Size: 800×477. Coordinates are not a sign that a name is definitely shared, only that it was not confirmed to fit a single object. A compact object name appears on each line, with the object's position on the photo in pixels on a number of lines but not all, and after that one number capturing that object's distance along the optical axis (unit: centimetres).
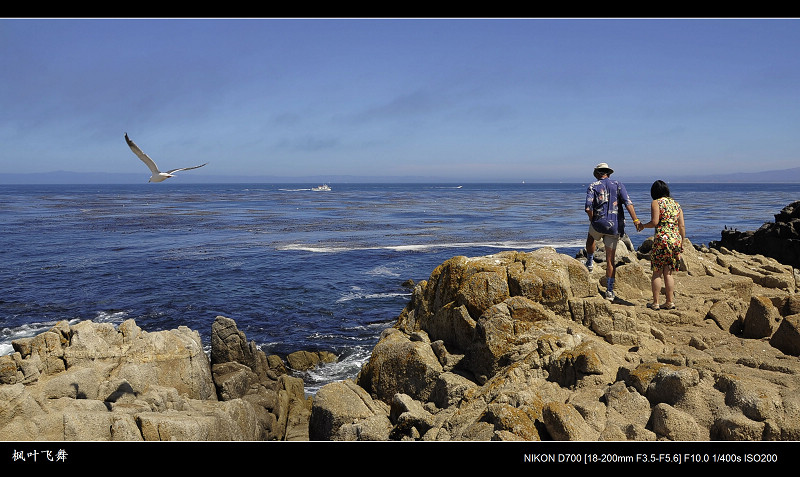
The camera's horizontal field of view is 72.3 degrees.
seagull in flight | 1245
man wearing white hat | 1001
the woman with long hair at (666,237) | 896
